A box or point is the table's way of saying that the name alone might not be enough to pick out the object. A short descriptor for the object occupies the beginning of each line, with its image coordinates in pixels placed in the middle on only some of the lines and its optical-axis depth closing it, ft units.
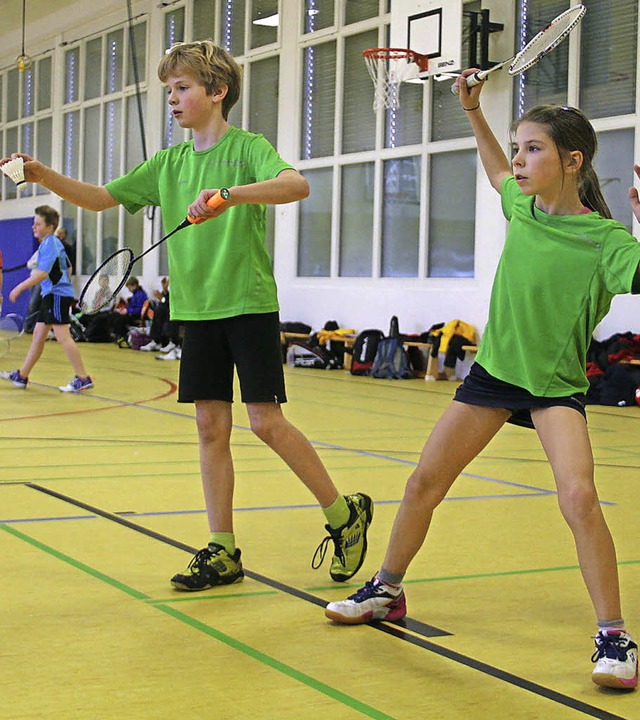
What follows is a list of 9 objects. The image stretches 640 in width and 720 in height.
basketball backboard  47.34
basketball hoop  48.96
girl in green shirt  9.96
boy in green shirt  12.87
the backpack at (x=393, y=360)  50.55
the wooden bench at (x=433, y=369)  49.96
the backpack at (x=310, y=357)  55.06
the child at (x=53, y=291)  35.42
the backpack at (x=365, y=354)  51.80
